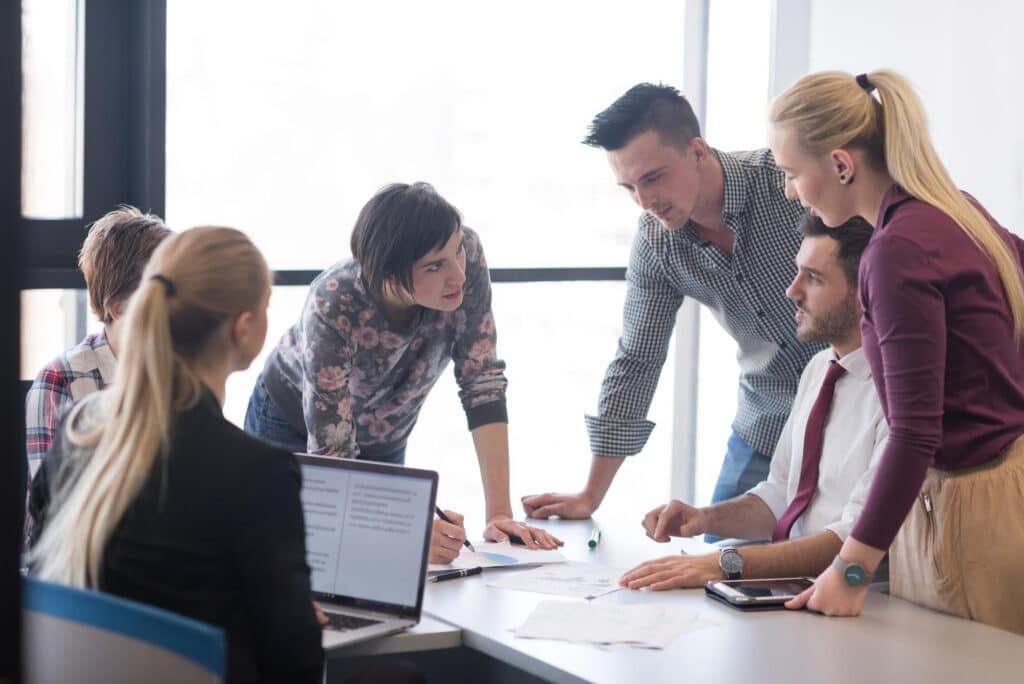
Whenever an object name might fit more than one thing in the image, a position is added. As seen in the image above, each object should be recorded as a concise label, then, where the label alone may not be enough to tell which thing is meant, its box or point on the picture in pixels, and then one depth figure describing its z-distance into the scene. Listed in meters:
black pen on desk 4.25
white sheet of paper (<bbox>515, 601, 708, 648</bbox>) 3.90
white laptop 4.03
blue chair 3.29
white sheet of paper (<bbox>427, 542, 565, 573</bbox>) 4.35
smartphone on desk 4.07
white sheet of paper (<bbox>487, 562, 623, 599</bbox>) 4.18
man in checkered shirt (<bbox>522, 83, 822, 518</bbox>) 4.83
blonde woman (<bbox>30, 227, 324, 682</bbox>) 3.52
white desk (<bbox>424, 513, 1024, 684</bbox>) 3.75
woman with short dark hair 4.46
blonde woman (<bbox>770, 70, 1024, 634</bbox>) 3.87
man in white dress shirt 4.24
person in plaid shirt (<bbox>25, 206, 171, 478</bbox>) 4.41
